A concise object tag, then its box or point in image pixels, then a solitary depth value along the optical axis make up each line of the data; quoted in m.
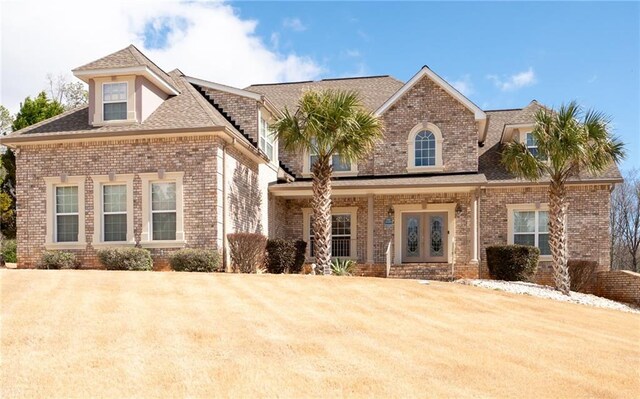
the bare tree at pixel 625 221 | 47.41
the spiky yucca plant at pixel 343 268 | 19.35
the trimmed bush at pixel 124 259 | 17.05
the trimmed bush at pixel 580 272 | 21.61
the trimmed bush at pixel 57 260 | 17.69
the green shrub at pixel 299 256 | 20.22
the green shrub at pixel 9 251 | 24.31
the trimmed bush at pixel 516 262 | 20.17
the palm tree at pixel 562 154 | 18.33
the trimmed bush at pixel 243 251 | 17.84
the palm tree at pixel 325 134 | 18.58
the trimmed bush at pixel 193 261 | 16.95
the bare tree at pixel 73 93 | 40.81
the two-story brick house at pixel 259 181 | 17.97
